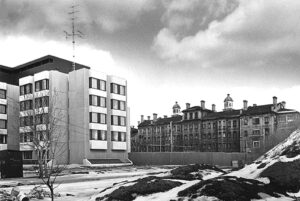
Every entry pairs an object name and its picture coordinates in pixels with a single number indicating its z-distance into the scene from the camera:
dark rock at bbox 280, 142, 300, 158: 11.46
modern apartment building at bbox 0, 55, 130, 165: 60.66
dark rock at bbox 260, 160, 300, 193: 10.45
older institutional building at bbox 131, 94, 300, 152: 89.94
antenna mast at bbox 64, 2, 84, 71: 65.50
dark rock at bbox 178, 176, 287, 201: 9.88
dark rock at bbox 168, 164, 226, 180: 14.02
